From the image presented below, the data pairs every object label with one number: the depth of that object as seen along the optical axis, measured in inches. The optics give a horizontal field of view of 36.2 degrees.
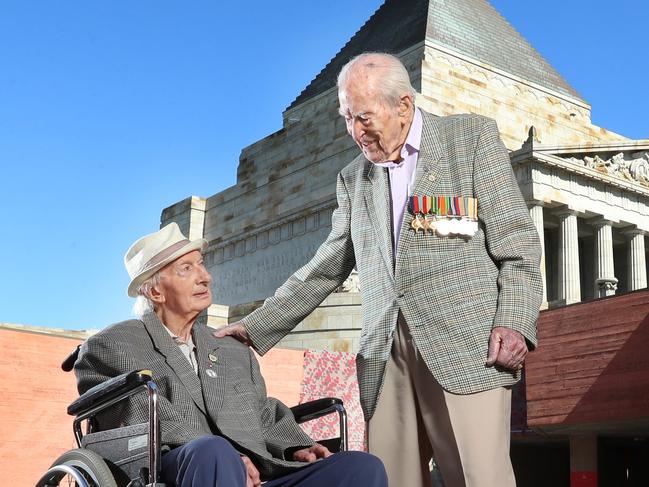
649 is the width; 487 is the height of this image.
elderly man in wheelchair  131.8
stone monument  1113.4
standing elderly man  136.9
